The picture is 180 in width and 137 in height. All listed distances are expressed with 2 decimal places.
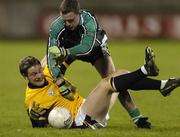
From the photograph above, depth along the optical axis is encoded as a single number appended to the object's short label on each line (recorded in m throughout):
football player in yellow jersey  19.03
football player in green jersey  19.39
